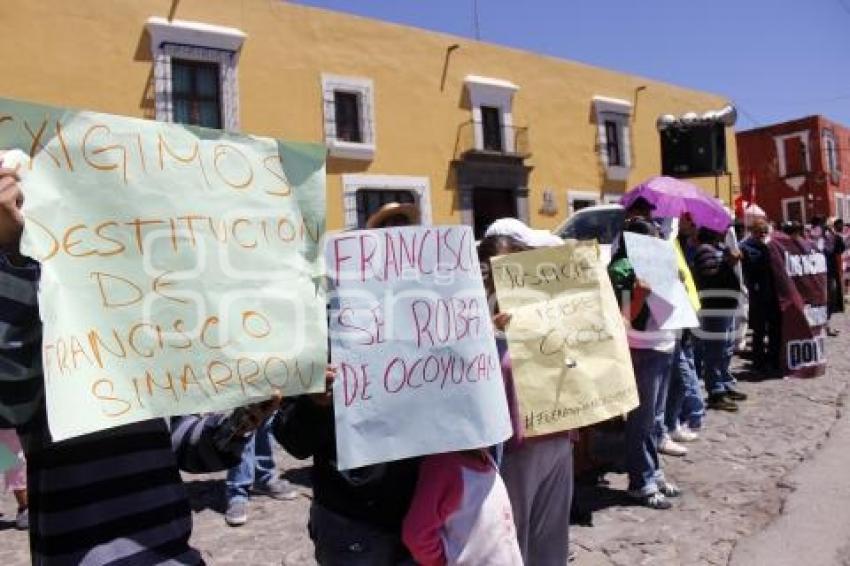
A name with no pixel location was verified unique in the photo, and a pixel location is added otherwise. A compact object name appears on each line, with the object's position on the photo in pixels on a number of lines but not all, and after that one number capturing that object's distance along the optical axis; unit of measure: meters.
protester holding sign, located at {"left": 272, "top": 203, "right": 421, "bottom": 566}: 2.00
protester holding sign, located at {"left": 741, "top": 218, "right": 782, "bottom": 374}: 7.99
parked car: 10.65
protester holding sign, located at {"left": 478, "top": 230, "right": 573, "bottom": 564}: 2.68
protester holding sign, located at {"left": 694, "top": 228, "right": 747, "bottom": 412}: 6.57
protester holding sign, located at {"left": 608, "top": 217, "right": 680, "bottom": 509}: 4.14
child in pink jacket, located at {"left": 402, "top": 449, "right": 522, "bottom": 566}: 2.03
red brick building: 33.38
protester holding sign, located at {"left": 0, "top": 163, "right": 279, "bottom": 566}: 1.48
